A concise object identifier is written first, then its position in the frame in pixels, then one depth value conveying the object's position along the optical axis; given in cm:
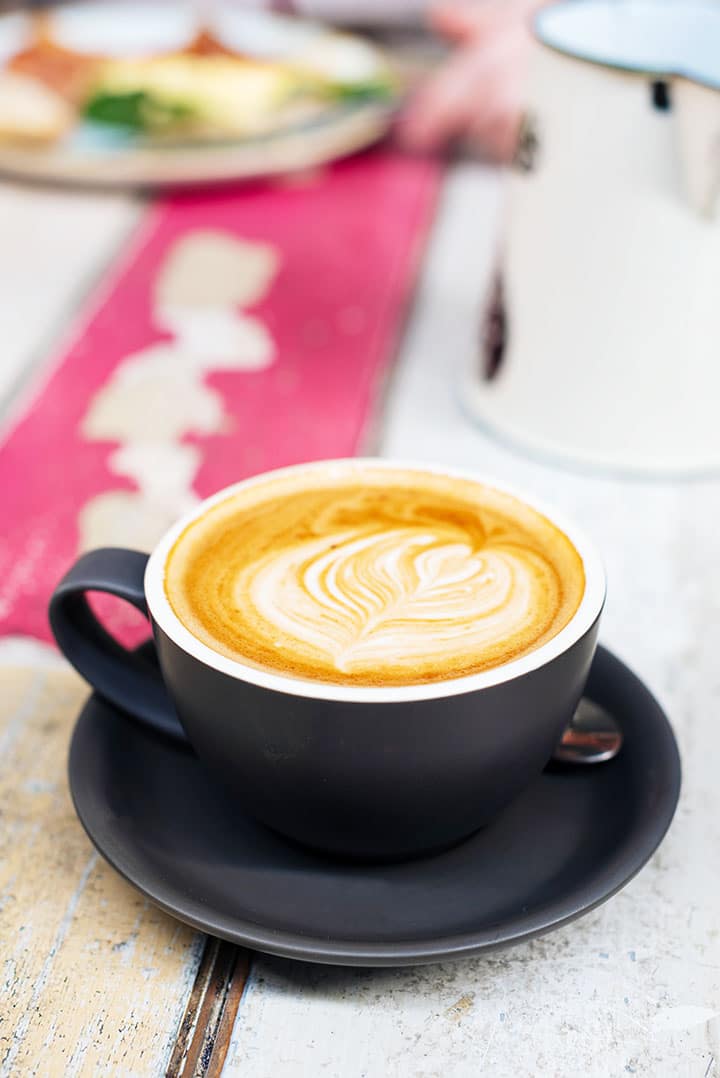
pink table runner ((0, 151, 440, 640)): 73
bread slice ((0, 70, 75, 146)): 115
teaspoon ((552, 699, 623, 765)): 50
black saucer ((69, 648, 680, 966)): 42
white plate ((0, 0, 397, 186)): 115
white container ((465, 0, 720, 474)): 69
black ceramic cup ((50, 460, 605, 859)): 41
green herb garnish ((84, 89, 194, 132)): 118
